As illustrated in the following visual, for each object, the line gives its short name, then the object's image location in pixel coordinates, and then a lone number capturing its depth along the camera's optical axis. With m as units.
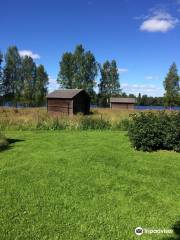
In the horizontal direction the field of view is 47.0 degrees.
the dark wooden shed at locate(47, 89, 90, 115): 23.15
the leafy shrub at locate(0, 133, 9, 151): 8.27
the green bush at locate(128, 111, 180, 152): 7.76
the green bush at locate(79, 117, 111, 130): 13.02
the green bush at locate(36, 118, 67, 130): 12.95
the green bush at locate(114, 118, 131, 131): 12.95
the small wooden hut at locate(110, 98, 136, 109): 39.31
